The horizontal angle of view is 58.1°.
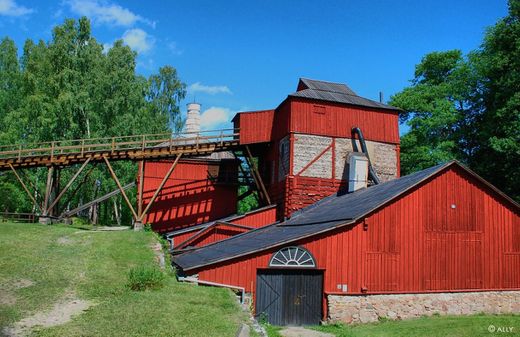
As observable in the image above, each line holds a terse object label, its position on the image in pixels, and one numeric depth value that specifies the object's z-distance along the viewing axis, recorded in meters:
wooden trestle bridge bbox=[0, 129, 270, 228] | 29.14
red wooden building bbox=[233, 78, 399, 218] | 28.02
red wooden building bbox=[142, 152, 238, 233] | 32.81
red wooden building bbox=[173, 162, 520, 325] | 18.72
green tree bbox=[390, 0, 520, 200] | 33.25
